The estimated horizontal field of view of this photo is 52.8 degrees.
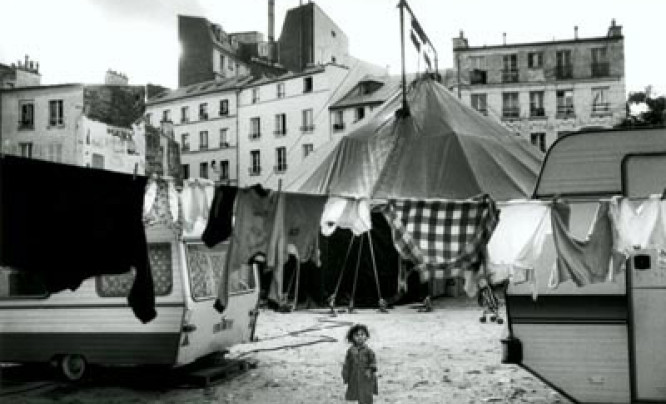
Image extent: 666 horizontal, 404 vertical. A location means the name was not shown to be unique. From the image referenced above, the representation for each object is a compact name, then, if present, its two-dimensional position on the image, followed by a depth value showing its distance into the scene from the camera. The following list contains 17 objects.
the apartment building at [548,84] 48.22
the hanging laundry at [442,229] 7.49
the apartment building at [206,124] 56.62
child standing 7.37
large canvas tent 18.73
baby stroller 16.21
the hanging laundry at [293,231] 7.39
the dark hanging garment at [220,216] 7.07
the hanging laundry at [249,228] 7.03
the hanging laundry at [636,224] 6.45
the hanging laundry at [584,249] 6.77
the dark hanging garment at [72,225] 6.15
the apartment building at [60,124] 37.81
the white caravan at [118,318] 9.27
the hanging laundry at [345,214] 7.64
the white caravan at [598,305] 6.86
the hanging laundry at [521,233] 6.82
